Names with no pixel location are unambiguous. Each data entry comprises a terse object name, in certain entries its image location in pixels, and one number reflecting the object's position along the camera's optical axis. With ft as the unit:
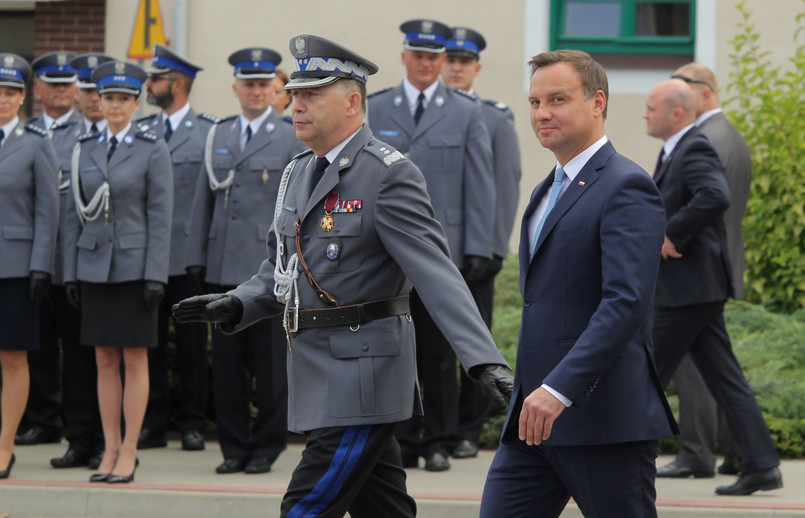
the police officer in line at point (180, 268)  57.06
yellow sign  70.90
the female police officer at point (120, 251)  48.24
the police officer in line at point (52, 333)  56.59
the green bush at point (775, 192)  67.51
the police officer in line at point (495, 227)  53.06
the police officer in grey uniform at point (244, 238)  50.52
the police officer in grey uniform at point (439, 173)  50.78
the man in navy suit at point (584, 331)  24.95
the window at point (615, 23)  82.38
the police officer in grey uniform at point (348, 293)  29.14
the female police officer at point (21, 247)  49.75
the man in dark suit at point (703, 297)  44.29
